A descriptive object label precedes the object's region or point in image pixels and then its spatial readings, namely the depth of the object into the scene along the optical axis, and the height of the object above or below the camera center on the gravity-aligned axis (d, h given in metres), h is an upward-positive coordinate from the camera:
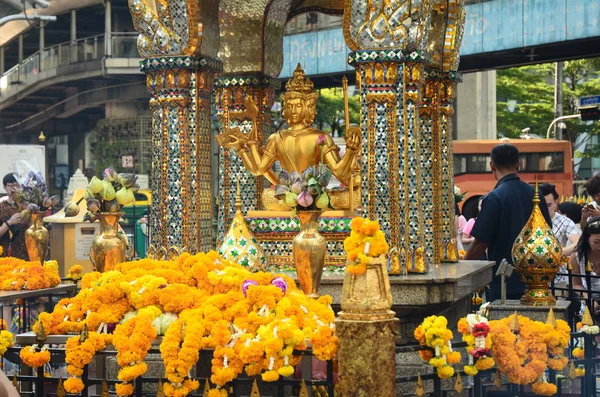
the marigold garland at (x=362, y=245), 7.49 -0.48
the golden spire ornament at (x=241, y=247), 11.23 -0.72
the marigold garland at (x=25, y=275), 12.77 -1.11
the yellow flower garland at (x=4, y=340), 8.52 -1.22
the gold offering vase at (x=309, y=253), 10.16 -0.70
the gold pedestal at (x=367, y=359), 7.31 -1.19
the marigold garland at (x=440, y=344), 7.59 -1.15
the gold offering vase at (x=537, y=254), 11.08 -0.80
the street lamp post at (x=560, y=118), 38.50 +1.80
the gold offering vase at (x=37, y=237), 14.33 -0.75
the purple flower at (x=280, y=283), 8.93 -0.86
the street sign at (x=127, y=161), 43.91 +0.59
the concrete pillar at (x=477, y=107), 43.62 +2.53
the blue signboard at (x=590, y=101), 27.72 +1.71
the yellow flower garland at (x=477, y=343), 7.83 -1.18
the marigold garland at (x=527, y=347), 8.04 -1.26
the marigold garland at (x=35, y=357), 8.38 -1.32
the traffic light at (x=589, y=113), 27.73 +1.41
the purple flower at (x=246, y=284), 8.86 -0.85
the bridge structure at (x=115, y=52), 25.08 +3.53
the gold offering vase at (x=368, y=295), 7.41 -0.79
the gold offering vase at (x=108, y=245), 12.31 -0.75
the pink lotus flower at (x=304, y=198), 10.00 -0.21
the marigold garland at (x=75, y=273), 13.88 -1.18
